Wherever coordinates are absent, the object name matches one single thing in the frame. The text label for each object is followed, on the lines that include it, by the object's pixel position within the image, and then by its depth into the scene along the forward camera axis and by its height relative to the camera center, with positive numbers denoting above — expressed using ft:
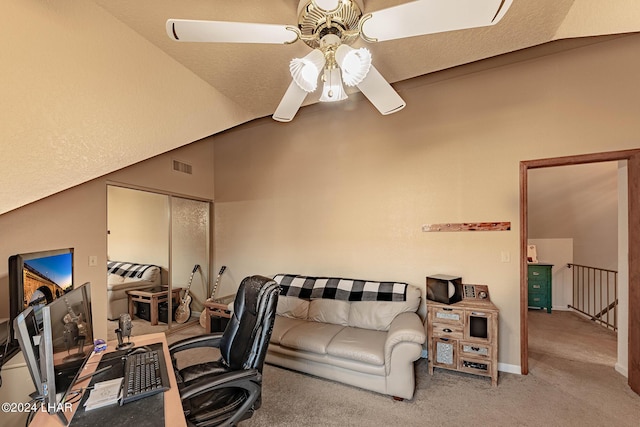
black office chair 4.56 -2.80
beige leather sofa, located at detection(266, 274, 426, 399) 7.45 -3.79
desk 3.34 -2.51
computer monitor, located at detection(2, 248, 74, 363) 5.11 -1.33
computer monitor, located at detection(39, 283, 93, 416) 3.34 -1.81
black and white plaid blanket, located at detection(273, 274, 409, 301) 9.85 -2.81
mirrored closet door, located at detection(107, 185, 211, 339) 13.32 -1.94
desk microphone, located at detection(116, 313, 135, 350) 5.64 -2.43
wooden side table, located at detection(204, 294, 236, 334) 11.52 -4.02
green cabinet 15.69 -4.03
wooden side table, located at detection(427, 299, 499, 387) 8.16 -3.73
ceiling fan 3.51 +2.60
